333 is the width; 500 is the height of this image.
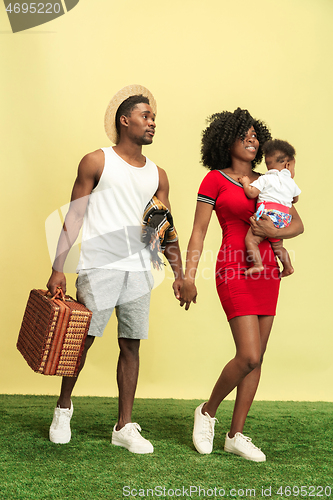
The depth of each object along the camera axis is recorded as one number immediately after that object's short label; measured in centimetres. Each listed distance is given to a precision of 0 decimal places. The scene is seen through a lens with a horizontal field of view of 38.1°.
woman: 224
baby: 228
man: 237
